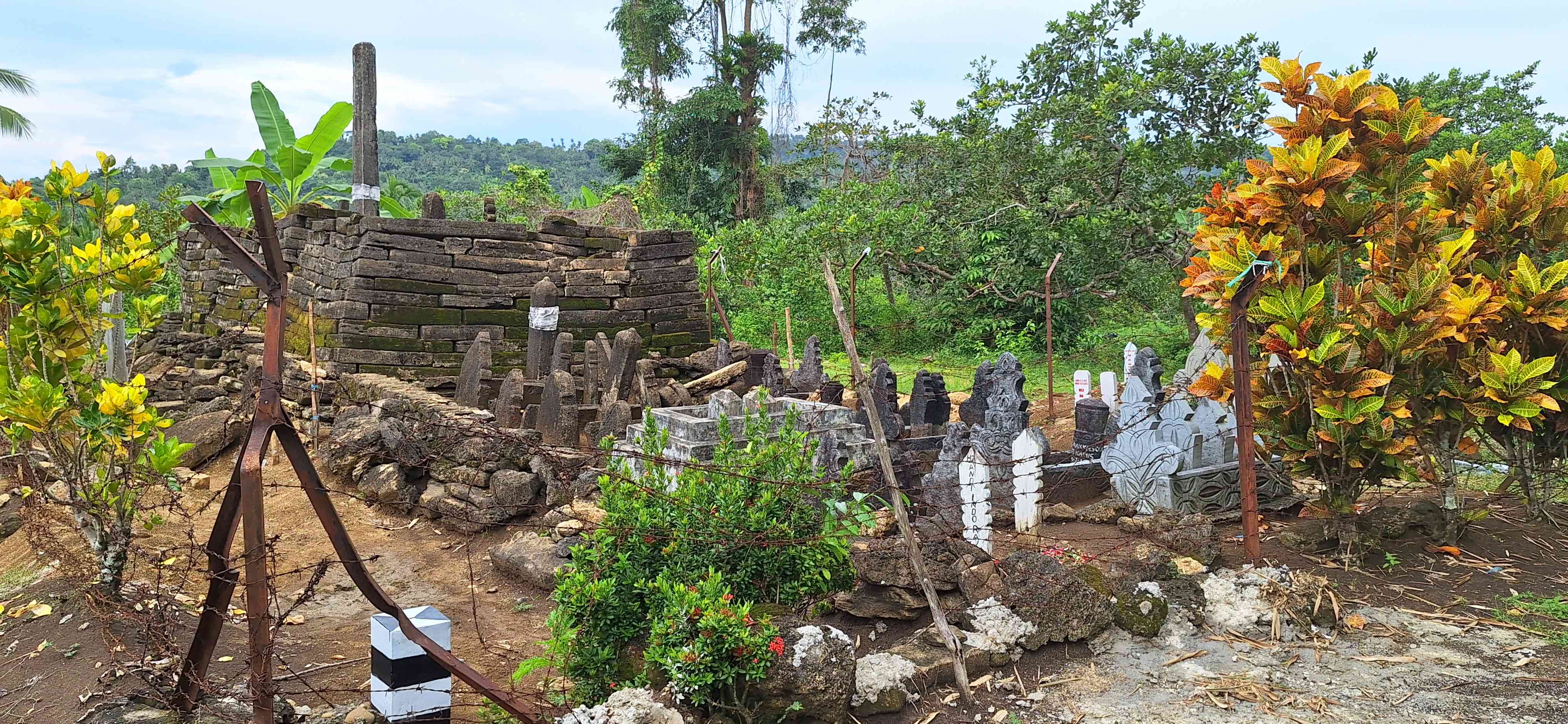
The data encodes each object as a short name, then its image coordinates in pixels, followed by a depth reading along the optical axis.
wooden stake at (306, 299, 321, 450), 8.05
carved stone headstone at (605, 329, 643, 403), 7.69
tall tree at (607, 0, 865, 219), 20.41
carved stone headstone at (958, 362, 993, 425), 7.84
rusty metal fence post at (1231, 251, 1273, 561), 4.24
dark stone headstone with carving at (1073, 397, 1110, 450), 6.88
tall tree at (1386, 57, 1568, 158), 14.17
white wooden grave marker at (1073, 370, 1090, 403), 9.09
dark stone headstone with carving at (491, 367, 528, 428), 7.18
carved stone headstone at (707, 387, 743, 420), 6.10
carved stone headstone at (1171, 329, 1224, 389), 6.48
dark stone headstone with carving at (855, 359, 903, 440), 6.96
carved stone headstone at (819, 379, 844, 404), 7.41
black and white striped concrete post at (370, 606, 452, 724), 2.98
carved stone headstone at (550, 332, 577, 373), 7.74
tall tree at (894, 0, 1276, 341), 12.61
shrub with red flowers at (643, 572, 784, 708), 2.99
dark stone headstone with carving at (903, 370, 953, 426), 7.95
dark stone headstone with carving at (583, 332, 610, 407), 7.97
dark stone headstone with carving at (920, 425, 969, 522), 5.04
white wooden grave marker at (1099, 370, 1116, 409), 8.95
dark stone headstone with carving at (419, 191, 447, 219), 9.73
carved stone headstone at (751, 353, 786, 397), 8.27
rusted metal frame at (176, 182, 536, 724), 2.59
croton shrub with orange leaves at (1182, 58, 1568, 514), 4.44
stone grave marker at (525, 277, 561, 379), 8.29
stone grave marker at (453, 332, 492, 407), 7.69
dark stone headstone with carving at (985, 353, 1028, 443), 6.62
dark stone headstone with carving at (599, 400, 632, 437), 6.59
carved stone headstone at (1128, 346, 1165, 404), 6.91
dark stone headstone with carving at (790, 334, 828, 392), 8.25
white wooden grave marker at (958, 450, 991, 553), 4.64
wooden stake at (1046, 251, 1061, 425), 9.41
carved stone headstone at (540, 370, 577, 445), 6.80
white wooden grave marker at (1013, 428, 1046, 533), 5.02
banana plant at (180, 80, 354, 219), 12.66
